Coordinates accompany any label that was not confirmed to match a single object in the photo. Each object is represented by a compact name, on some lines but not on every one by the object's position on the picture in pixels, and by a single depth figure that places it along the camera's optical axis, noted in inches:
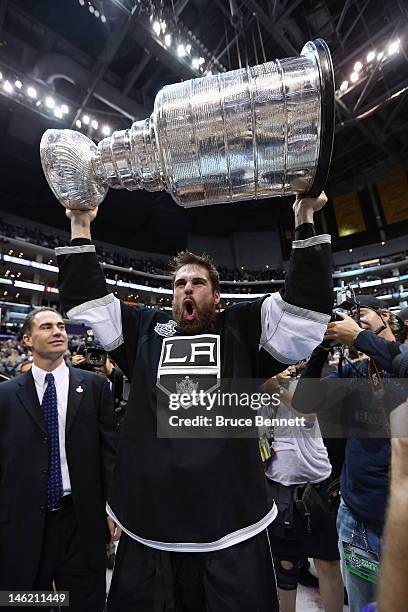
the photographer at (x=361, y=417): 56.8
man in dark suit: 59.3
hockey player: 36.5
